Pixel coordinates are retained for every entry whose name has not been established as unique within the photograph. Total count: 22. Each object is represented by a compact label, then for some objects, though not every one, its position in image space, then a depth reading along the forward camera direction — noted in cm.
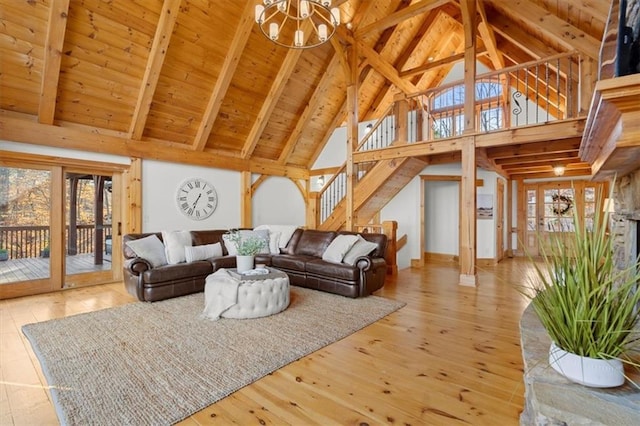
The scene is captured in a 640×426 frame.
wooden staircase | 616
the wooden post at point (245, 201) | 724
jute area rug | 195
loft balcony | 439
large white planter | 128
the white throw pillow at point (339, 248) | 468
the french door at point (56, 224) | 445
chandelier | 321
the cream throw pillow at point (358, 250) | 455
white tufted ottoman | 343
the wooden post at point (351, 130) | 645
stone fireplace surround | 116
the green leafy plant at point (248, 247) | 385
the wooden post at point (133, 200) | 548
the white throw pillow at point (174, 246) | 459
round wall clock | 624
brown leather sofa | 411
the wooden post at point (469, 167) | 492
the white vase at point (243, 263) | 383
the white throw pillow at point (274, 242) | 576
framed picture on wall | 710
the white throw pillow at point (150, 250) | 427
